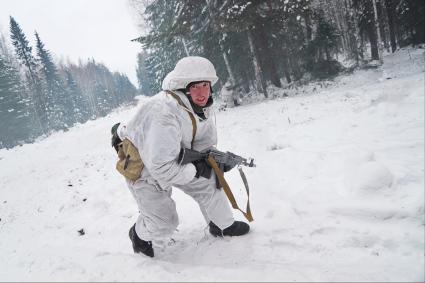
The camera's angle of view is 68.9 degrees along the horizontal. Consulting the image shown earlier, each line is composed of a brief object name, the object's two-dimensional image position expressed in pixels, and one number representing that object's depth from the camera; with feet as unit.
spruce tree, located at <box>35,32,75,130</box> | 142.63
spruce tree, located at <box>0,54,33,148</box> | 118.01
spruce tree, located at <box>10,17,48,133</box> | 131.44
